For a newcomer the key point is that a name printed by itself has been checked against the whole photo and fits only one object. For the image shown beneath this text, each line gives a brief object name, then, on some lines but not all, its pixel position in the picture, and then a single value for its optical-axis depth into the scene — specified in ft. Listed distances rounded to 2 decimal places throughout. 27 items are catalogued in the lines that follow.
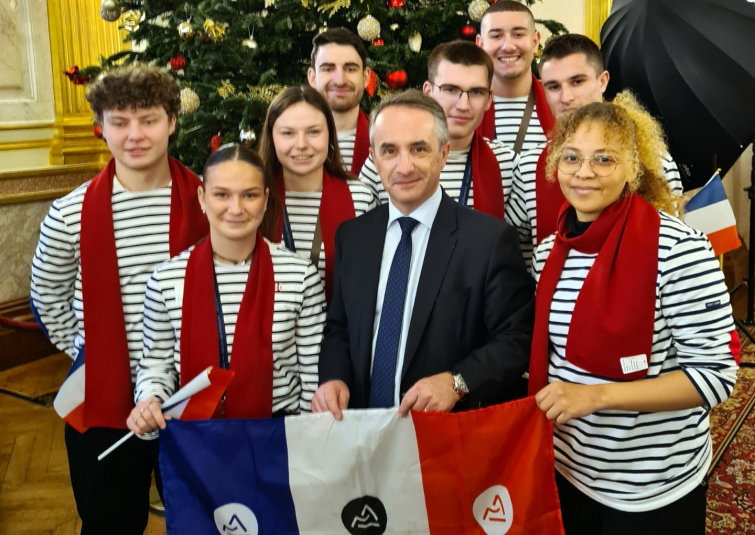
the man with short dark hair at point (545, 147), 7.61
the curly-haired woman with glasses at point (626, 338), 5.24
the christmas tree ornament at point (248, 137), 11.00
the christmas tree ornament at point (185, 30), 11.69
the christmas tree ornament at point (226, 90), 11.78
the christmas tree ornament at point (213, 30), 11.61
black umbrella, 9.25
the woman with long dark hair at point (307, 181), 7.45
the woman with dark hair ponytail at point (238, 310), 6.36
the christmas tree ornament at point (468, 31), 12.28
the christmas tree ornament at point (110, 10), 12.12
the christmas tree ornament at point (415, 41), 12.11
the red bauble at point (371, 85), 10.93
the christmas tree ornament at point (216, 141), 11.60
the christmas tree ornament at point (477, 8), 11.77
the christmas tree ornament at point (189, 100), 11.32
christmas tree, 11.76
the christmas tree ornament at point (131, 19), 12.13
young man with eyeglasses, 7.77
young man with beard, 9.66
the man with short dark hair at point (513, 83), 9.38
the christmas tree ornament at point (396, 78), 11.68
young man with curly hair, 6.84
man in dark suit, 5.92
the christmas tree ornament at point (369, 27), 11.84
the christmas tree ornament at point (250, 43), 12.01
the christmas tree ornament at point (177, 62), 12.30
